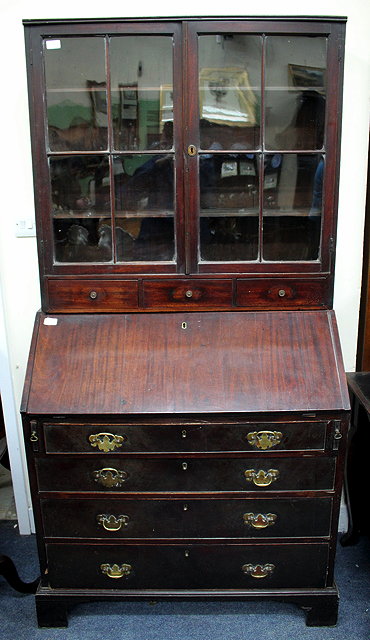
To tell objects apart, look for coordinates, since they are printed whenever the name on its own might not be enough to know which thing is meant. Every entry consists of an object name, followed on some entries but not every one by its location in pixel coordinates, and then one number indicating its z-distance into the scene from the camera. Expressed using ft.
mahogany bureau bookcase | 5.72
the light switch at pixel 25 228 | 6.98
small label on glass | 5.63
